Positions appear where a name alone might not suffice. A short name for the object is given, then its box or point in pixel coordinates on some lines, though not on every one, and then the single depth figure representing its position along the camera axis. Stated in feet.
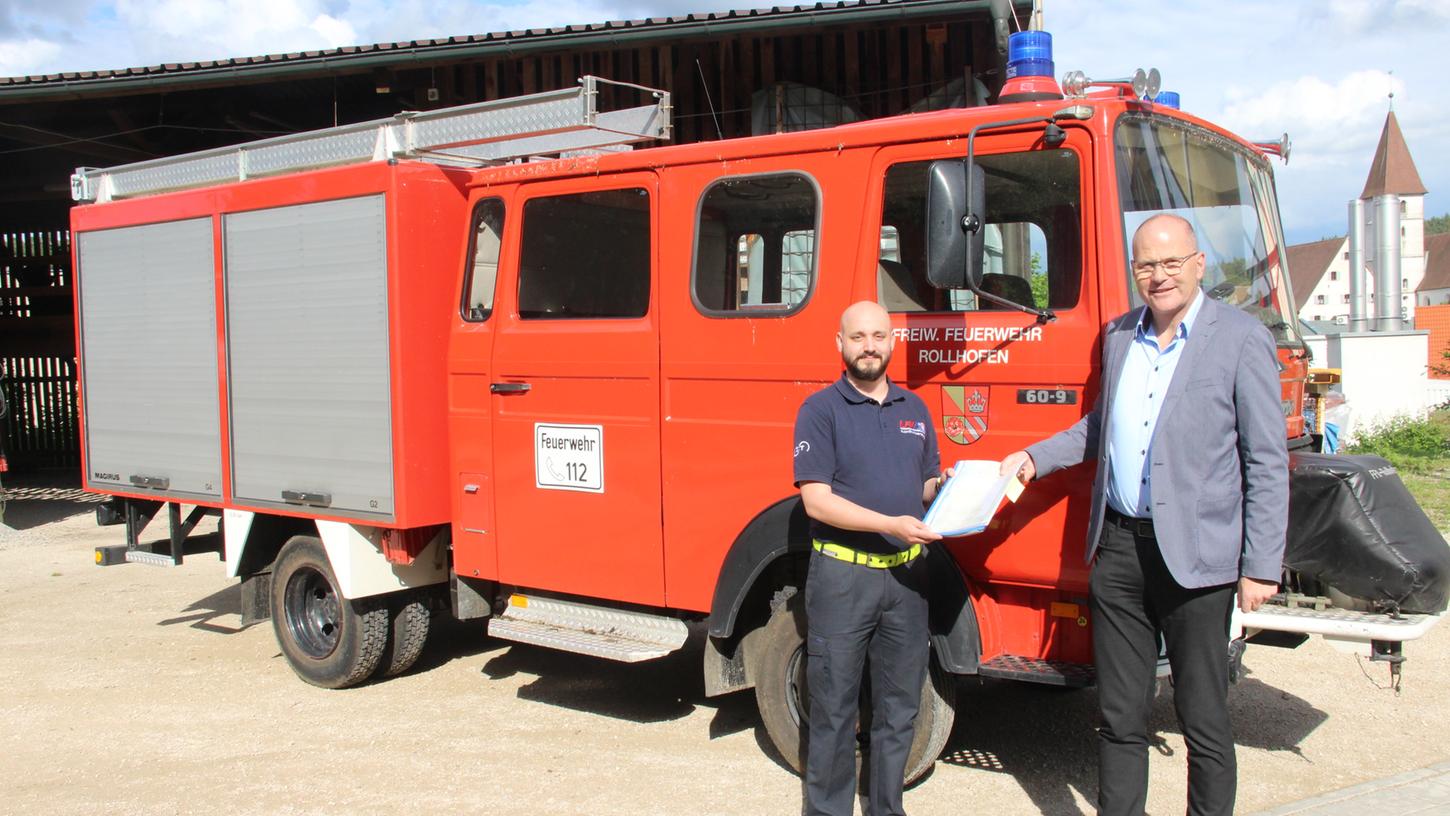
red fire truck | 13.96
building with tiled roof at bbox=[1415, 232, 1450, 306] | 276.21
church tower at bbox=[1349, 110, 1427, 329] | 76.64
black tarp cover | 13.11
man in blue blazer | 11.49
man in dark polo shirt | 12.96
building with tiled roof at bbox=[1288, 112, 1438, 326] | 186.70
